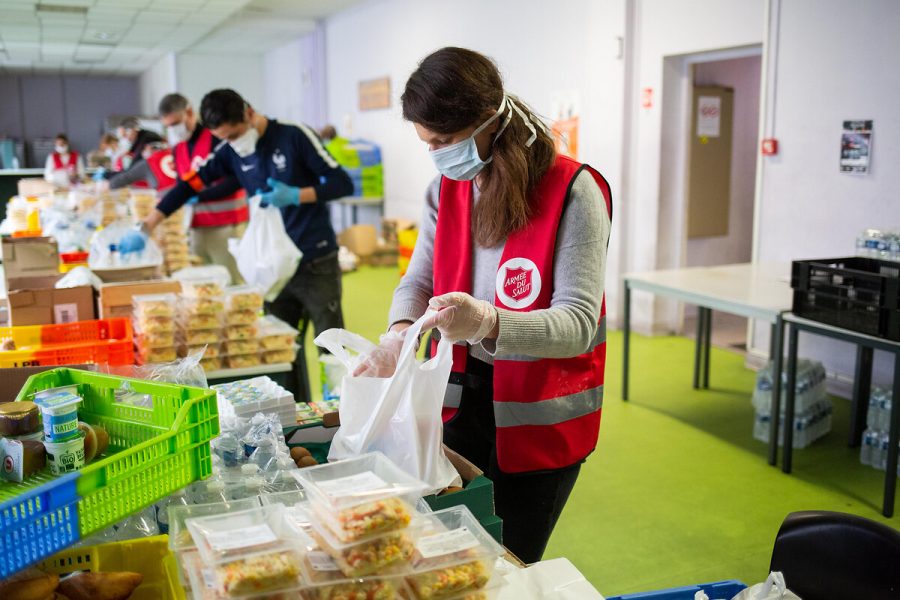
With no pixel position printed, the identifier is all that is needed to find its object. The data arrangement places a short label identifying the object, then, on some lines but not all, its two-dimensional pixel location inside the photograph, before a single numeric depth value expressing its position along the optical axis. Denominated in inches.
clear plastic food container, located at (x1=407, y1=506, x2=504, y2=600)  42.4
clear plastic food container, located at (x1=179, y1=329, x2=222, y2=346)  116.0
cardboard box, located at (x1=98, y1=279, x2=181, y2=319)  123.0
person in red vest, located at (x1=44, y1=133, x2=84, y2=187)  336.4
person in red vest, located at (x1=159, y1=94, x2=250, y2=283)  196.2
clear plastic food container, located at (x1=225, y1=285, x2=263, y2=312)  118.6
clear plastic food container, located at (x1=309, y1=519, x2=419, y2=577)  41.0
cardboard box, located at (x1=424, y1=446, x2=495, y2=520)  56.0
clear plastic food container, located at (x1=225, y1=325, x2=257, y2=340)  117.8
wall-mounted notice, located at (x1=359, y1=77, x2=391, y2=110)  411.5
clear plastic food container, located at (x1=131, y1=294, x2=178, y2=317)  113.0
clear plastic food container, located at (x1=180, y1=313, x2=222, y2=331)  116.3
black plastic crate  124.4
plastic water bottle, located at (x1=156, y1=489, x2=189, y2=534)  58.3
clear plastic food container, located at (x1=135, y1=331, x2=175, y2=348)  113.2
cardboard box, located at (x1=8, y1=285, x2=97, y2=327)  113.6
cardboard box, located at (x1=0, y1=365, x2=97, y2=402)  74.0
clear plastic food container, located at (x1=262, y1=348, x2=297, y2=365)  120.9
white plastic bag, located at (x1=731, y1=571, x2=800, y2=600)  49.3
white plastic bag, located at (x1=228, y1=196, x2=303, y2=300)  138.5
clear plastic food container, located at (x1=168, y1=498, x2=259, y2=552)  44.9
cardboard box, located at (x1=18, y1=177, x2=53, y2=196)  270.3
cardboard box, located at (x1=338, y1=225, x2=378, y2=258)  401.4
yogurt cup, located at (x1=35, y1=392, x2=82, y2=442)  51.3
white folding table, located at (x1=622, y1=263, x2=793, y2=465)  146.2
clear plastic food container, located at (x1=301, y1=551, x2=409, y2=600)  41.0
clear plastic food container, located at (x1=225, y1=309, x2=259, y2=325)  118.1
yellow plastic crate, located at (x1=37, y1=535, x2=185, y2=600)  50.2
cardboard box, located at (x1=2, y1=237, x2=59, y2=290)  152.9
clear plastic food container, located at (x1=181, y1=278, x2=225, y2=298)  116.9
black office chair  54.0
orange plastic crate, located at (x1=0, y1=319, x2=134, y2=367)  98.0
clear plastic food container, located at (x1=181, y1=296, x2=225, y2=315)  116.5
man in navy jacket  146.3
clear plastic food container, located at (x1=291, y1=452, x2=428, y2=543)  41.8
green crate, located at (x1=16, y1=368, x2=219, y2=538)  48.1
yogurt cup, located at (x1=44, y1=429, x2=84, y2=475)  51.2
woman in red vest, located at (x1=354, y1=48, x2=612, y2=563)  59.7
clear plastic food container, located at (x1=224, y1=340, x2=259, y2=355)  117.9
